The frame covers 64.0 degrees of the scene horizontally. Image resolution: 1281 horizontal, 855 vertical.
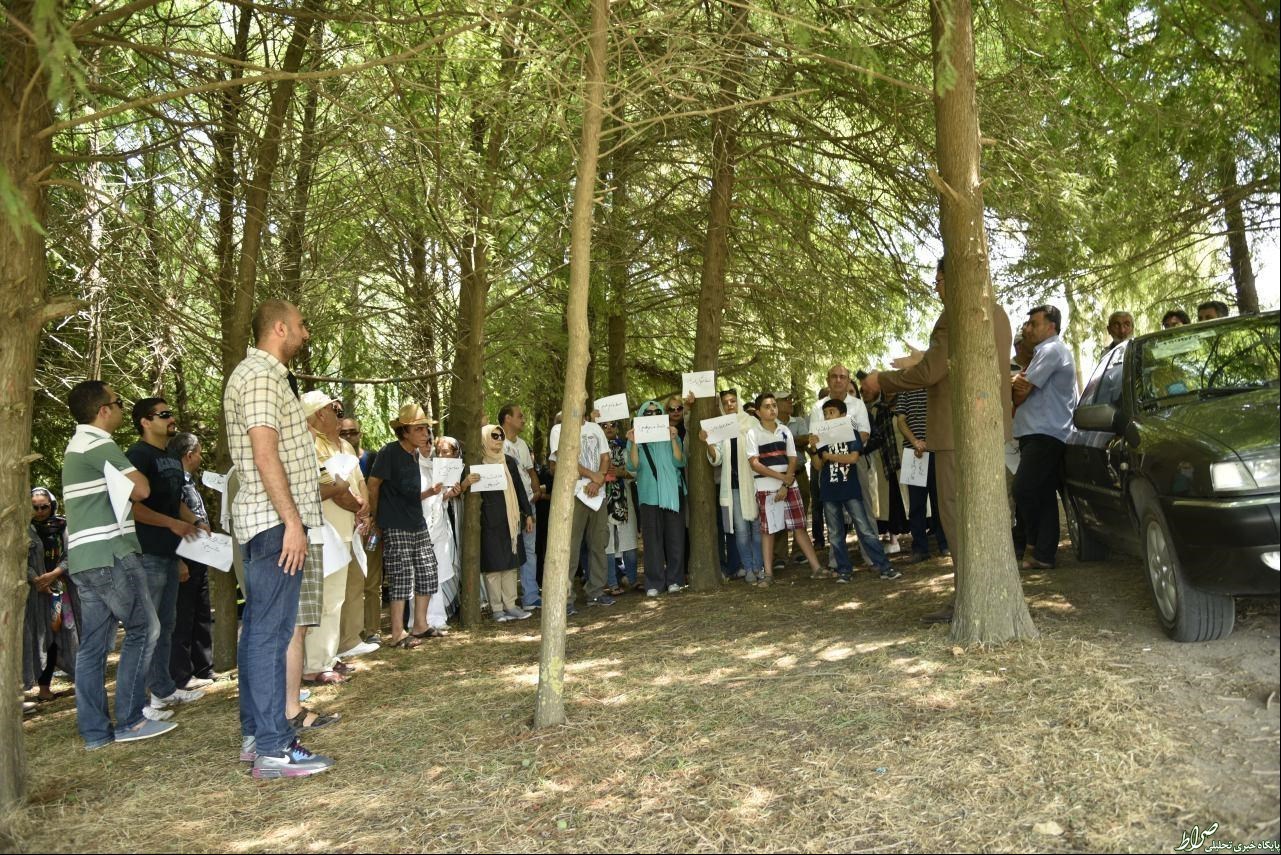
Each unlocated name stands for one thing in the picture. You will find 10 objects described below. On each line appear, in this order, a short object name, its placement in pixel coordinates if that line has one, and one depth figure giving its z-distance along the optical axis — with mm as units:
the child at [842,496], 10273
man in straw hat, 8820
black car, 4984
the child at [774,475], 10531
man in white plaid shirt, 5219
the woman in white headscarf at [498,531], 10070
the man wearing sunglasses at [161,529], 7105
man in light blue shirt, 8305
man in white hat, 7578
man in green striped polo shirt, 6293
